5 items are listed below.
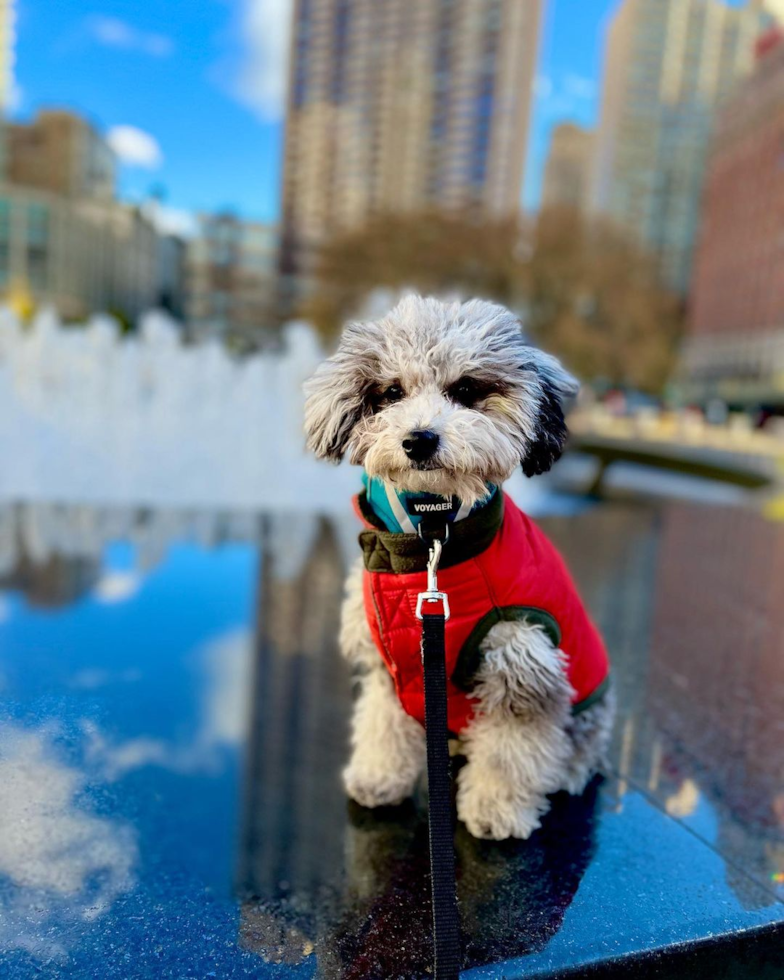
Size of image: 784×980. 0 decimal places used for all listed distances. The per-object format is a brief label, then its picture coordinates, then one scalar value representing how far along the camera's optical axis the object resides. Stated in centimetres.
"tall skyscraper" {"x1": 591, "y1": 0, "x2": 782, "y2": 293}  12775
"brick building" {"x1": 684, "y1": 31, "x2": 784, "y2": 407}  7281
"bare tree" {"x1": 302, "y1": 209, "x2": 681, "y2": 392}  3269
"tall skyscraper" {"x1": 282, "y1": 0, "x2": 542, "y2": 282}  12412
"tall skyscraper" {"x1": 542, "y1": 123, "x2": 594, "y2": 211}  15612
